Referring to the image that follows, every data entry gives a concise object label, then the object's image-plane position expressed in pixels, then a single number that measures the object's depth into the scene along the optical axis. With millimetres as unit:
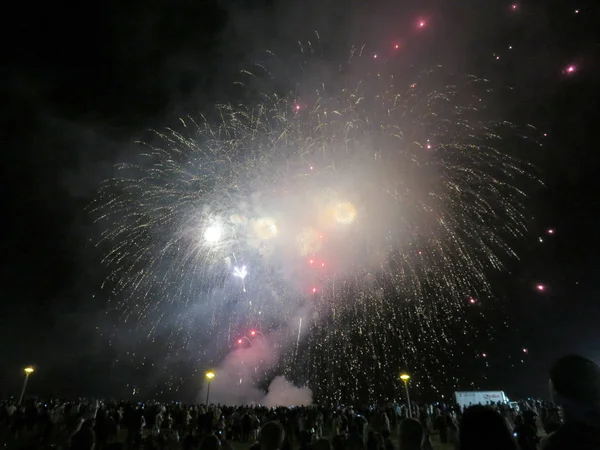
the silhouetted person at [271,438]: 4492
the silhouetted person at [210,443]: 4418
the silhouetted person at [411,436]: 3990
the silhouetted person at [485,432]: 2441
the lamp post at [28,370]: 24906
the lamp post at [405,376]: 24355
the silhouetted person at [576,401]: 2387
